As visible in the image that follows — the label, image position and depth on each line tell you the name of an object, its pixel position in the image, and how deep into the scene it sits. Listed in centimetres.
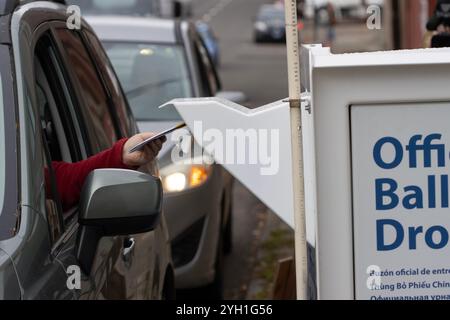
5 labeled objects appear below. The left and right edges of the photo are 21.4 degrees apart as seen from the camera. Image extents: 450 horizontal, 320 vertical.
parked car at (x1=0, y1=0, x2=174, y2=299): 337
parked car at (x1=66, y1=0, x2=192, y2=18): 1680
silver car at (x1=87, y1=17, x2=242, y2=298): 749
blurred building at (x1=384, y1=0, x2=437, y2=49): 1649
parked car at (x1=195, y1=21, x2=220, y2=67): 2545
